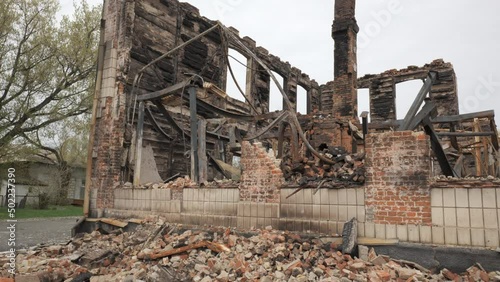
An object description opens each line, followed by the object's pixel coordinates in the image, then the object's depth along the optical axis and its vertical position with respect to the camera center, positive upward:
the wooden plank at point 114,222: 8.34 -1.14
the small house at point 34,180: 20.06 -0.25
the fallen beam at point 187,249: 5.89 -1.25
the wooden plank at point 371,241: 5.03 -0.96
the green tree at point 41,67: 17.17 +5.85
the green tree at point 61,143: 21.02 +2.36
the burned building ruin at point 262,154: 4.96 +0.51
